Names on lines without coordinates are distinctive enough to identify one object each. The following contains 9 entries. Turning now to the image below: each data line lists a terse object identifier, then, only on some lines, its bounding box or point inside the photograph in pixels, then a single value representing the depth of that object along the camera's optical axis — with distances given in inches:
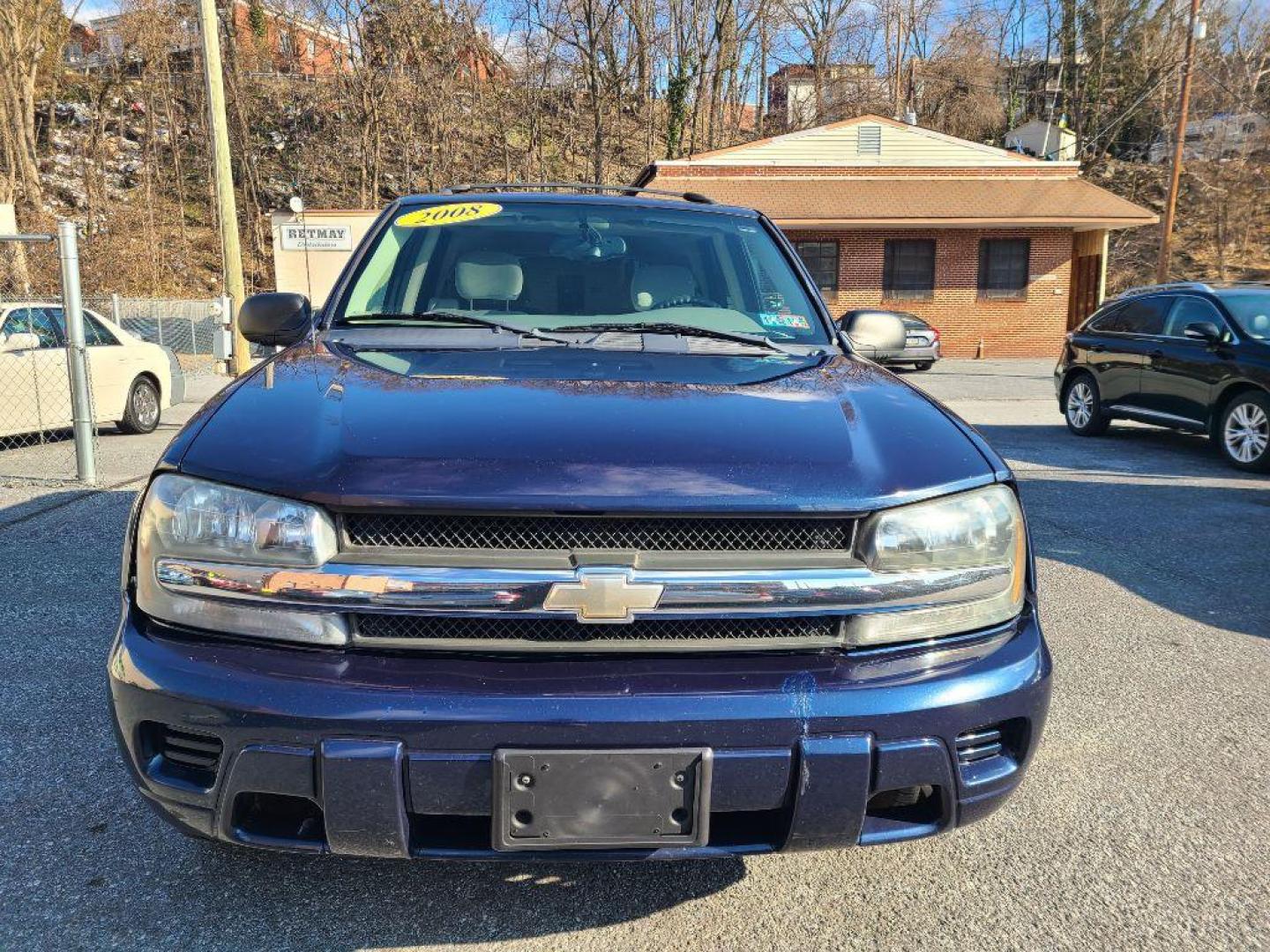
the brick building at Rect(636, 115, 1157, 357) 971.3
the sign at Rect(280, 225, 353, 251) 931.3
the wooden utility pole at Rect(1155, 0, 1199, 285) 922.1
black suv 337.4
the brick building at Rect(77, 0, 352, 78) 1354.6
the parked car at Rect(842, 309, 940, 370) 790.5
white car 339.6
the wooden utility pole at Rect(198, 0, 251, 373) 475.2
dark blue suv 68.2
